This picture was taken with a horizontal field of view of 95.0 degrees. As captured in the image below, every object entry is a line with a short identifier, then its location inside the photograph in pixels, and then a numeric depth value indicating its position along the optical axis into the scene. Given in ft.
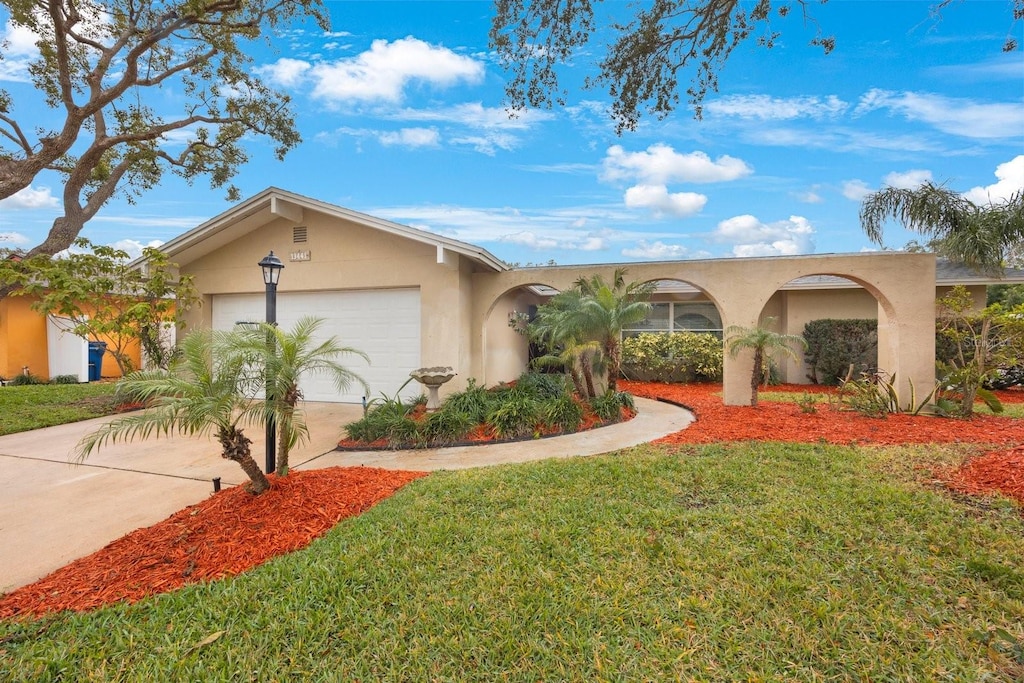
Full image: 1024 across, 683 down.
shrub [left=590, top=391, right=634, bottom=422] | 27.76
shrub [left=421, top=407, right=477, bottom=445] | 23.32
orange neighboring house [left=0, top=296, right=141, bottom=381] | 42.91
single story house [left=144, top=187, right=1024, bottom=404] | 29.17
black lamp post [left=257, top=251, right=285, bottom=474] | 17.49
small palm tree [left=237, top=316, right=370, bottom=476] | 13.38
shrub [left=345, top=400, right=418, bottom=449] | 23.25
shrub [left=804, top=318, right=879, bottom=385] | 41.45
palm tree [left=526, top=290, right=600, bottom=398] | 28.22
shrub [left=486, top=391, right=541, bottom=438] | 24.32
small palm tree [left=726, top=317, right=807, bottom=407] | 30.01
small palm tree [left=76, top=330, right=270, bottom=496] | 12.04
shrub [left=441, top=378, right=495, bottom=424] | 25.44
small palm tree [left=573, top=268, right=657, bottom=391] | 27.61
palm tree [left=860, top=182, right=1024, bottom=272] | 26.14
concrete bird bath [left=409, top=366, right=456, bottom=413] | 27.43
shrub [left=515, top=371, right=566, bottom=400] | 28.96
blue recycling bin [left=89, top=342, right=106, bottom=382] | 48.32
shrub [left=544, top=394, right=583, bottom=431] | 25.40
